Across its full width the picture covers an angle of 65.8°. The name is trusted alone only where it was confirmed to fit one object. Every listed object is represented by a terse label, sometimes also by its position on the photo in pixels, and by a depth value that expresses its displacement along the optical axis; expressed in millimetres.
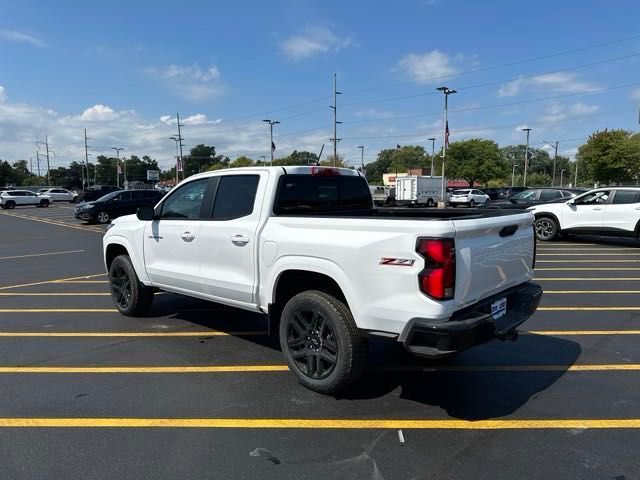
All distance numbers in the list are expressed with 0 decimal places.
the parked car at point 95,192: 48381
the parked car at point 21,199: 43875
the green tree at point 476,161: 81875
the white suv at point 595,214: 13391
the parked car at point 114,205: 23938
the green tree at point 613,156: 52844
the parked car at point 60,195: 52538
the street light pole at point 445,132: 41928
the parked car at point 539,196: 18578
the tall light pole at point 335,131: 50250
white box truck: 46625
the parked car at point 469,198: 46875
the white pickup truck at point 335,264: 3305
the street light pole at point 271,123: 60628
